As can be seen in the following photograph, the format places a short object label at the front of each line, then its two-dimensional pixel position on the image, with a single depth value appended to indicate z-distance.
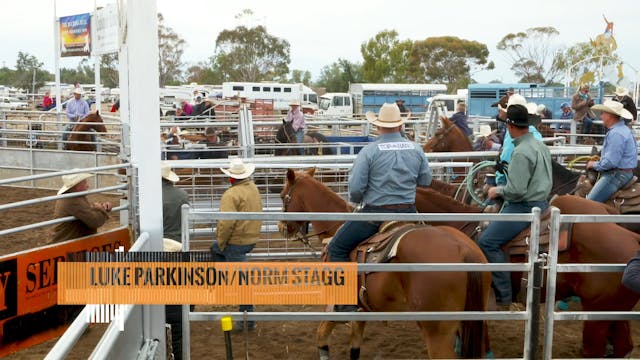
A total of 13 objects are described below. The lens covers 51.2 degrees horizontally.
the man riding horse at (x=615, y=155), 7.09
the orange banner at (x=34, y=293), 4.87
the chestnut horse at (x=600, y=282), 5.37
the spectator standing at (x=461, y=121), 12.95
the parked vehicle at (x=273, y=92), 46.31
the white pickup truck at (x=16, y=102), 45.54
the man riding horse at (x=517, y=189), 5.31
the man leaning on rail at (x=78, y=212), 5.73
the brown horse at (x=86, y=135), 16.98
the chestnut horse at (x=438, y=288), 4.71
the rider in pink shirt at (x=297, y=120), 16.20
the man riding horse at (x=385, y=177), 5.26
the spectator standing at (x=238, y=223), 6.81
